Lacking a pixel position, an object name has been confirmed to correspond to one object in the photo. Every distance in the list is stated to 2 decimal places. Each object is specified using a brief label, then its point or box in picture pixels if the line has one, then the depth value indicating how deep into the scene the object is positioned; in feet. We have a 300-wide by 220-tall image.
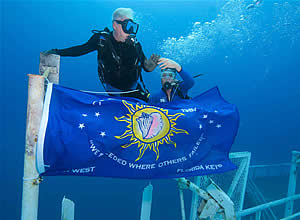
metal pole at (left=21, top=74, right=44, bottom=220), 6.48
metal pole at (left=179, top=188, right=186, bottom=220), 8.55
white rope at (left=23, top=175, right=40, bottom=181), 6.46
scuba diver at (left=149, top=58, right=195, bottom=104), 10.95
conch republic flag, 6.85
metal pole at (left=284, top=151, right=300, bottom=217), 14.11
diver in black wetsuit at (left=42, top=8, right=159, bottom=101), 10.21
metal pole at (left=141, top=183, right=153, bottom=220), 9.16
